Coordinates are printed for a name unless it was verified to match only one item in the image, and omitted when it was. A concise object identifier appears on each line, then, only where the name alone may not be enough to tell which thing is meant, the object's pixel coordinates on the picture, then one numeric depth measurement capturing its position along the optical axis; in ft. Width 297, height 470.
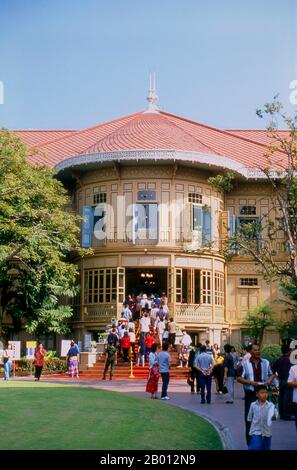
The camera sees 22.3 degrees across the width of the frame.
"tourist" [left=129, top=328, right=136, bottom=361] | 97.61
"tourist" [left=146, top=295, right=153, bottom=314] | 108.76
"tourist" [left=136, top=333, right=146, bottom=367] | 95.91
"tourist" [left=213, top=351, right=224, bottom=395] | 75.77
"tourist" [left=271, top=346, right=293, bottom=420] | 51.96
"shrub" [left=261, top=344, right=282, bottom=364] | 78.64
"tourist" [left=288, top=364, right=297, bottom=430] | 36.04
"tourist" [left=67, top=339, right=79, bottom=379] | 94.84
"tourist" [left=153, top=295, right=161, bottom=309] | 108.27
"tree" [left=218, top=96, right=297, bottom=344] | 79.25
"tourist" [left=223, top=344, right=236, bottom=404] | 66.85
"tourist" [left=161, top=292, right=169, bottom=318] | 106.52
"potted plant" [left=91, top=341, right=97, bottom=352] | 103.51
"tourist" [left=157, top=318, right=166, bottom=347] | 101.31
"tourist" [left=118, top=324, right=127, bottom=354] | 99.87
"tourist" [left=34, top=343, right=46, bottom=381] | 85.56
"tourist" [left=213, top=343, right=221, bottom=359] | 102.21
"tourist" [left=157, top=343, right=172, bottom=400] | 65.98
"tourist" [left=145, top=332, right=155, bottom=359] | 96.27
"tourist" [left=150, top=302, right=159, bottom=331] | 105.09
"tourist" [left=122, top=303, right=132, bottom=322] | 106.32
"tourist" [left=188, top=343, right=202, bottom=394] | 73.37
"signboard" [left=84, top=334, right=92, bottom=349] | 112.16
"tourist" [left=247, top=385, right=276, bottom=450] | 31.65
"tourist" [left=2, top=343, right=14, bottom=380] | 89.30
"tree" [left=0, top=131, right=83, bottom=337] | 104.88
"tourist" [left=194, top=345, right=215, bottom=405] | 64.30
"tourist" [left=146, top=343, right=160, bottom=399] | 67.00
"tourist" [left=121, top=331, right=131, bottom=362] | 96.94
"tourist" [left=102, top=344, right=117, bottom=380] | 83.51
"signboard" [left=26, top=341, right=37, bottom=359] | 99.55
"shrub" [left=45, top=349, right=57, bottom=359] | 108.18
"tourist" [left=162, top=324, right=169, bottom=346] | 97.67
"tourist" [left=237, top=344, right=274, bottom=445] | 40.06
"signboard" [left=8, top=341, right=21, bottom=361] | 97.27
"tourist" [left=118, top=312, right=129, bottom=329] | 102.58
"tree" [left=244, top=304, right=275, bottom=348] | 121.19
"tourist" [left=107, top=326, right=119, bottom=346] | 90.03
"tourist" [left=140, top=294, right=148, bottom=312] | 107.96
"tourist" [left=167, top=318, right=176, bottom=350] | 98.22
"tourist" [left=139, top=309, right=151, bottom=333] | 96.32
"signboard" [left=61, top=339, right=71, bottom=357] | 100.42
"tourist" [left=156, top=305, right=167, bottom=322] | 105.40
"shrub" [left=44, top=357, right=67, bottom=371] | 103.45
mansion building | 117.08
